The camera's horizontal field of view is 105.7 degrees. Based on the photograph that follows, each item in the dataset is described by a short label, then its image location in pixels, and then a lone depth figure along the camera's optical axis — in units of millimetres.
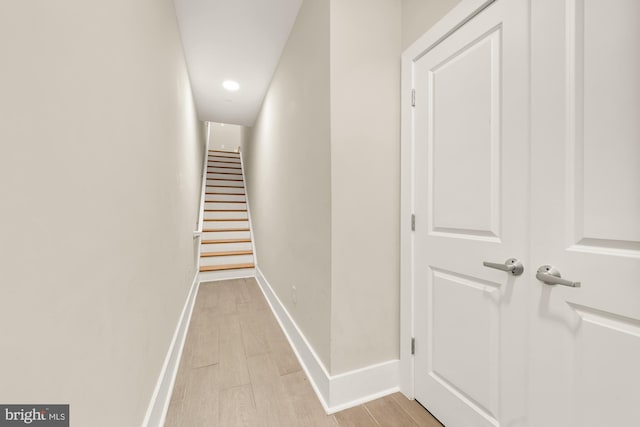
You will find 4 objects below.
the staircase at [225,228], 3713
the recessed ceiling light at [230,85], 2836
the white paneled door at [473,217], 913
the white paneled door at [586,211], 671
